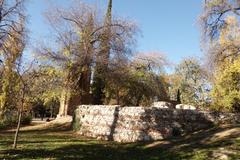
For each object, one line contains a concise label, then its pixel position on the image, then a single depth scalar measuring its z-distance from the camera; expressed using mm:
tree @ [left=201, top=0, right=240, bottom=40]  13529
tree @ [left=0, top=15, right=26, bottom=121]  11279
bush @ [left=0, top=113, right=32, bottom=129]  19049
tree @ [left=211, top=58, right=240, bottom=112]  17712
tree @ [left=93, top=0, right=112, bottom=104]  17478
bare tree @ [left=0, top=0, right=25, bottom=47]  10853
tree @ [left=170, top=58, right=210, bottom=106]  31982
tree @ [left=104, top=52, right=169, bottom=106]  23925
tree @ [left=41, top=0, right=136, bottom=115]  17395
